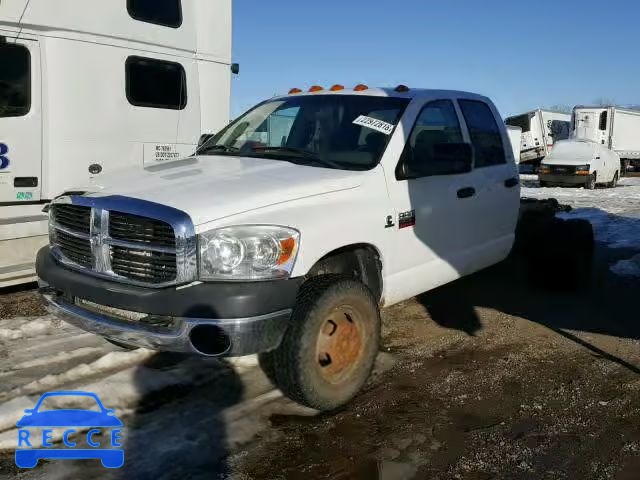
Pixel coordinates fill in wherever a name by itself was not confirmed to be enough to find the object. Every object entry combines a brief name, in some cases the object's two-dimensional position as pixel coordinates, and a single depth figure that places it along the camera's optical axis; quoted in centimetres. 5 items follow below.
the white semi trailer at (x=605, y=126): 2605
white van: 1928
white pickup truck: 307
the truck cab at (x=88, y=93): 559
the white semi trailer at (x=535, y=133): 2766
